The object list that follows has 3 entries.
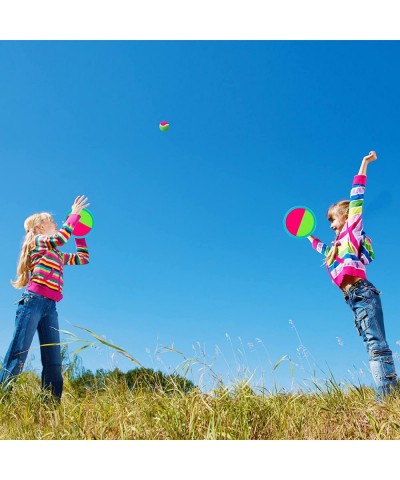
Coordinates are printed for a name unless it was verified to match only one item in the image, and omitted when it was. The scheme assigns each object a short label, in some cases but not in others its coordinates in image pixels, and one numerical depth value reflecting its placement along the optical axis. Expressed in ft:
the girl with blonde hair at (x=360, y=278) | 12.46
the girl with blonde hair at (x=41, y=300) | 13.73
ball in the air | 19.99
